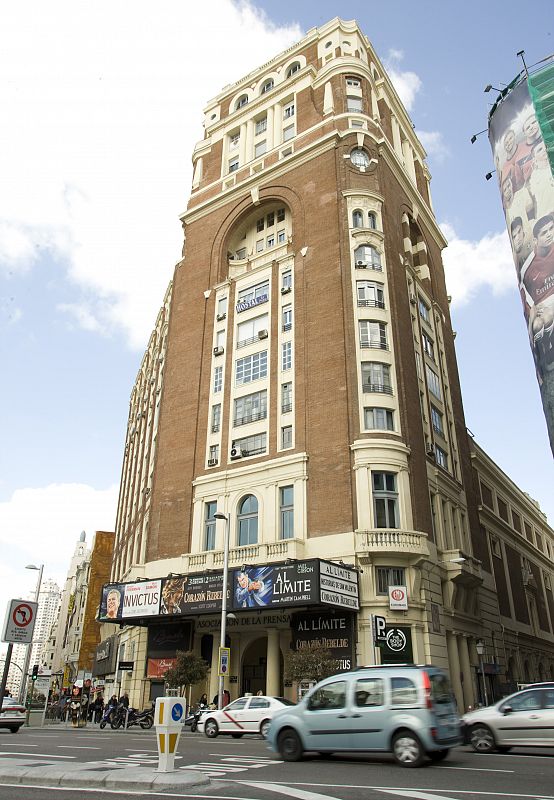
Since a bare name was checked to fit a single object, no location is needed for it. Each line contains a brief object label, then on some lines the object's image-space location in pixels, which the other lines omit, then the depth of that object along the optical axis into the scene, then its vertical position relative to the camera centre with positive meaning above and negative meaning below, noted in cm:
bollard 1005 -24
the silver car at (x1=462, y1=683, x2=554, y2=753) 1483 -22
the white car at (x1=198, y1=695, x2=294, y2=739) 2195 -21
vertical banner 4022 +3197
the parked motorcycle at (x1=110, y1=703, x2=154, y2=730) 3114 -37
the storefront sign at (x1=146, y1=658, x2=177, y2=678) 3475 +214
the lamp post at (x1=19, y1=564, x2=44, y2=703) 2863 +221
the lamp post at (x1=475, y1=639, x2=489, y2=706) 3359 +307
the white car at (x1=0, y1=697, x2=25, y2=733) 2592 -28
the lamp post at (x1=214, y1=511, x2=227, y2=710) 2965 +504
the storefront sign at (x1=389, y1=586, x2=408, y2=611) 2952 +473
